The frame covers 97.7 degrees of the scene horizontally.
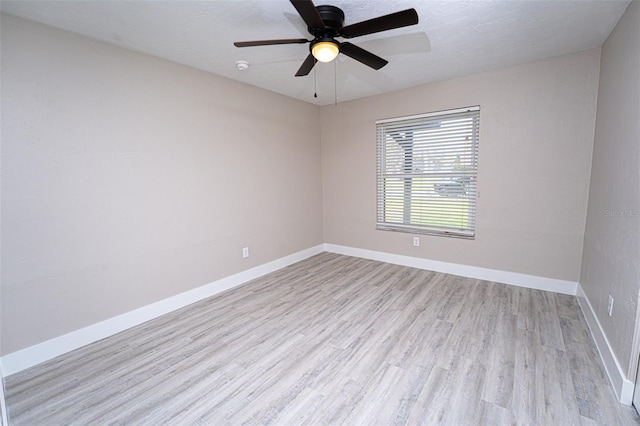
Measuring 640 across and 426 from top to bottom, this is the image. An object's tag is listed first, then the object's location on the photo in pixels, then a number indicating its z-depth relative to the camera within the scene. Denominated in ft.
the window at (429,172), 11.32
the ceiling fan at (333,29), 5.11
